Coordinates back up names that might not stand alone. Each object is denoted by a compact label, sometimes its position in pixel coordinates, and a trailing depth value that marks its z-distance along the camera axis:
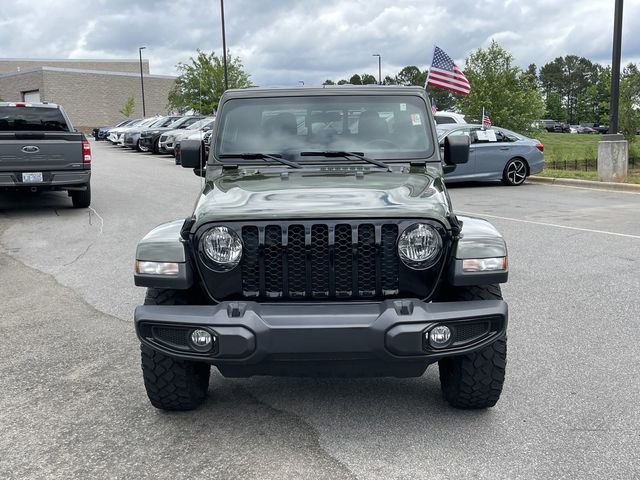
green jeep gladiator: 3.41
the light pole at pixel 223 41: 39.50
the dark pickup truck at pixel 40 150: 11.77
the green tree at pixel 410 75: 135.46
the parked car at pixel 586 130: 91.50
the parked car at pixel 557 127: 89.31
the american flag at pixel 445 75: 19.66
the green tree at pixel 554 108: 117.01
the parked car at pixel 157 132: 30.09
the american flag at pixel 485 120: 20.99
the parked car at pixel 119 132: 36.01
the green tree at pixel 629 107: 26.45
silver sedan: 16.72
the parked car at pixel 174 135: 27.17
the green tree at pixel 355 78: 129.23
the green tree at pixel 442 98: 123.25
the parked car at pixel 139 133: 31.90
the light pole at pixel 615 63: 17.05
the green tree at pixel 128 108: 70.00
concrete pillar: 17.12
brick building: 71.88
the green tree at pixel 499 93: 24.92
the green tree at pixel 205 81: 46.84
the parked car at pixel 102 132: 44.19
